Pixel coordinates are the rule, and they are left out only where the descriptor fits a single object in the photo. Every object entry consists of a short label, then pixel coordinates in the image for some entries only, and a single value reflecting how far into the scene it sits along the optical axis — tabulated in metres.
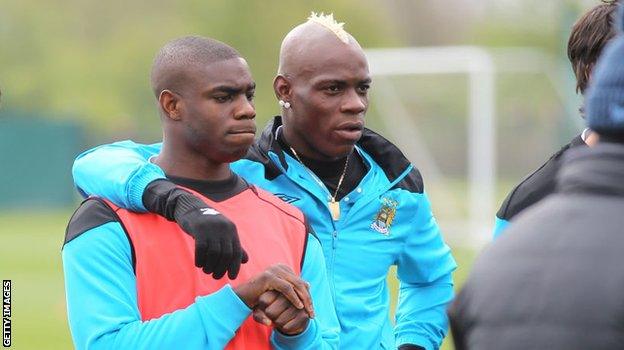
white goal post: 46.72
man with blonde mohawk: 9.09
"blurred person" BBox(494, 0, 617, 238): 8.62
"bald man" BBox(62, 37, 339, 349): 7.13
